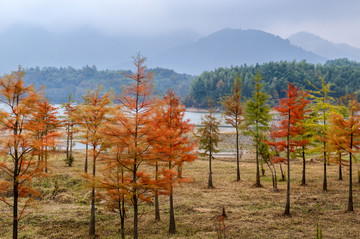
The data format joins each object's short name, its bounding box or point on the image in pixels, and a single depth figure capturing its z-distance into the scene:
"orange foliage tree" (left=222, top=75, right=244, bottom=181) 28.71
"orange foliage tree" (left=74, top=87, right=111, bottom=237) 15.72
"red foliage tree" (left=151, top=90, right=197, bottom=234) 12.32
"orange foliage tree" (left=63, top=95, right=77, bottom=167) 32.53
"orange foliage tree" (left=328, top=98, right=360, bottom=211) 17.69
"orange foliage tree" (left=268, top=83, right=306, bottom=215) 19.09
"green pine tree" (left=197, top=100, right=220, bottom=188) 27.55
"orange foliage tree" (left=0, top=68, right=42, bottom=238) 12.41
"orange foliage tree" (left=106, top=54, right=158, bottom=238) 11.78
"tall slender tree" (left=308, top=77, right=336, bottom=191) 22.06
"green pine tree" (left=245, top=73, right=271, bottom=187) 26.23
